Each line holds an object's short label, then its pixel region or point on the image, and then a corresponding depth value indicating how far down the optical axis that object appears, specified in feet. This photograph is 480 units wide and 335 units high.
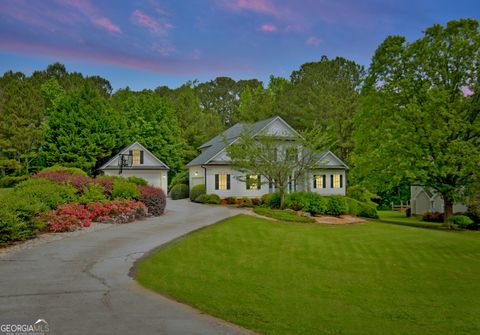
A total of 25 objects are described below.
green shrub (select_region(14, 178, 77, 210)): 58.18
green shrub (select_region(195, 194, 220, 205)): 110.52
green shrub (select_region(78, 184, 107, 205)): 65.82
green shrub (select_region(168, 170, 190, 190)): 145.94
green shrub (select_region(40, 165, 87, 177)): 80.83
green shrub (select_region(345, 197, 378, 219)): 100.22
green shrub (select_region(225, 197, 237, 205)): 112.57
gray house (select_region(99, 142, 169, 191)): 126.93
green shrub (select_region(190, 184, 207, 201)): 119.14
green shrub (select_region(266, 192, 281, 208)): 96.17
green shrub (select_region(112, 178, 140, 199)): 72.64
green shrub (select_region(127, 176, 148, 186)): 89.68
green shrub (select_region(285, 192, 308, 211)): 88.82
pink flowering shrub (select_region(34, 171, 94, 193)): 68.34
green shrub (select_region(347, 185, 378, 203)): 122.20
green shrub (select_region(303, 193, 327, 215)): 87.97
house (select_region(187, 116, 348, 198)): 117.60
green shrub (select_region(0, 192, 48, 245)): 41.70
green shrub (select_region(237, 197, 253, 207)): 106.09
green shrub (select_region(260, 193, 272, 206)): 103.76
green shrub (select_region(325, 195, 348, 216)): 89.10
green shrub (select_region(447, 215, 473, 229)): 87.11
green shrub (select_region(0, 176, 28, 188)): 126.21
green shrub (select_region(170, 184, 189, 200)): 135.85
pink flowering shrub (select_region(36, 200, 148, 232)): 51.88
